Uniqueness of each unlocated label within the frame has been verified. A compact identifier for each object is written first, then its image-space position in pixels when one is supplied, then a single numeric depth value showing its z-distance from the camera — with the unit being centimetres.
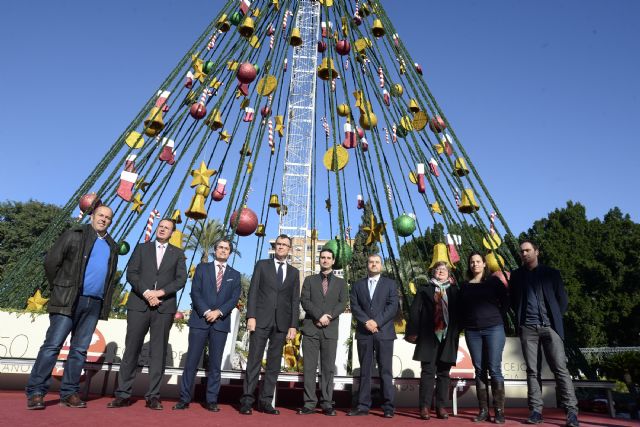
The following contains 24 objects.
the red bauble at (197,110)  657
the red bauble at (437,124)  705
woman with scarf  378
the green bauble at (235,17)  703
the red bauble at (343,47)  691
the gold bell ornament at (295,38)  665
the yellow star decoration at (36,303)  505
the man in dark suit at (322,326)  377
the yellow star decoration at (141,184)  629
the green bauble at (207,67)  690
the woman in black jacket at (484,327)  361
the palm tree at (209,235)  2753
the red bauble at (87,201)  620
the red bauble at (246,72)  627
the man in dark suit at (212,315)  364
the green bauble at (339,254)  574
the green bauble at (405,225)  700
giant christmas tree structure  599
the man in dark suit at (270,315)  371
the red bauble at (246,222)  638
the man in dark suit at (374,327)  374
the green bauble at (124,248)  662
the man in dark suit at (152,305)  350
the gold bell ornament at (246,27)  634
